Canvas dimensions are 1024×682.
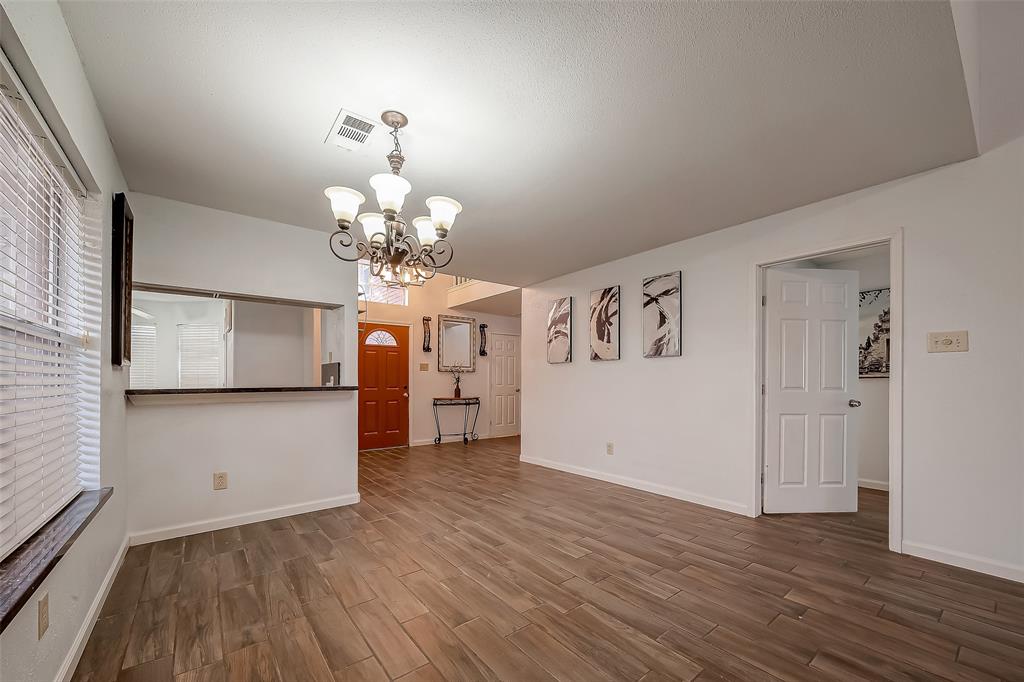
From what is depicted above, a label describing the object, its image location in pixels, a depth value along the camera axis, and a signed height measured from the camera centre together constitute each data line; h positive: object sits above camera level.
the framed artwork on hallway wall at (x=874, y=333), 4.27 +0.11
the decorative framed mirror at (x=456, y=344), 7.31 -0.05
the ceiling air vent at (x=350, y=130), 2.07 +1.05
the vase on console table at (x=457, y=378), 7.40 -0.63
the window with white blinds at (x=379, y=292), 6.61 +0.76
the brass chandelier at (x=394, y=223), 2.11 +0.61
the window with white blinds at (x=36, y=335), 1.28 +0.01
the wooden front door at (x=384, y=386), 6.48 -0.70
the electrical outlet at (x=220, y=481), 3.17 -1.04
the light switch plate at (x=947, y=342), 2.52 +0.02
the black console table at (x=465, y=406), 7.15 -1.13
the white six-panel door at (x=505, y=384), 7.90 -0.79
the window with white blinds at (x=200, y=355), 5.18 -0.19
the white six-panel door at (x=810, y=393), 3.49 -0.40
